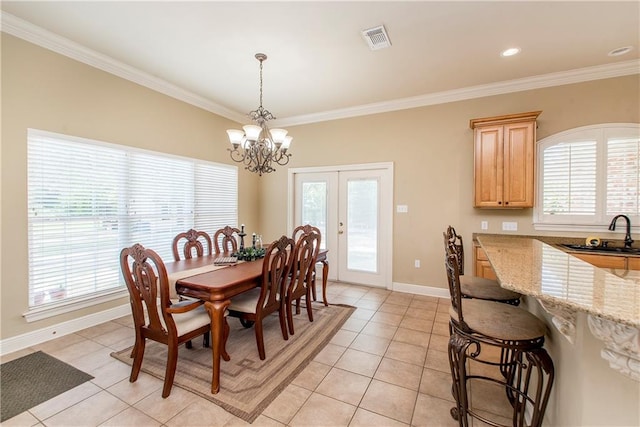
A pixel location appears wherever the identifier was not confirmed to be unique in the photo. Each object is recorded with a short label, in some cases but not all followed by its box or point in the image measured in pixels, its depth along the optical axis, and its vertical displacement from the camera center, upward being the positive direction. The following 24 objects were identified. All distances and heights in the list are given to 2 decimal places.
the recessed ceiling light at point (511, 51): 2.86 +1.73
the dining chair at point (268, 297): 2.36 -0.84
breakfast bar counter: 0.82 -0.31
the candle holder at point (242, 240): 3.10 -0.35
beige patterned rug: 1.92 -1.32
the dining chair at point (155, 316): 1.87 -0.78
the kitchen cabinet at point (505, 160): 3.31 +0.65
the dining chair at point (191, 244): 3.11 -0.42
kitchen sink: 2.88 -0.42
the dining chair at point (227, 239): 3.53 -0.38
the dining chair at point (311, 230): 3.82 -0.29
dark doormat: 1.86 -1.33
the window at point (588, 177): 3.12 +0.42
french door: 4.48 -0.07
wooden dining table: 1.99 -0.61
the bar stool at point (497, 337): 1.35 -0.67
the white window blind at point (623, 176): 3.10 +0.42
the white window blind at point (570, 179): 3.28 +0.41
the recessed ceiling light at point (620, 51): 2.83 +1.72
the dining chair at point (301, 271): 2.80 -0.67
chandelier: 2.86 +0.77
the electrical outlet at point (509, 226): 3.62 -0.20
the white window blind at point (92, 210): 2.67 +0.00
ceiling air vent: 2.55 +1.71
